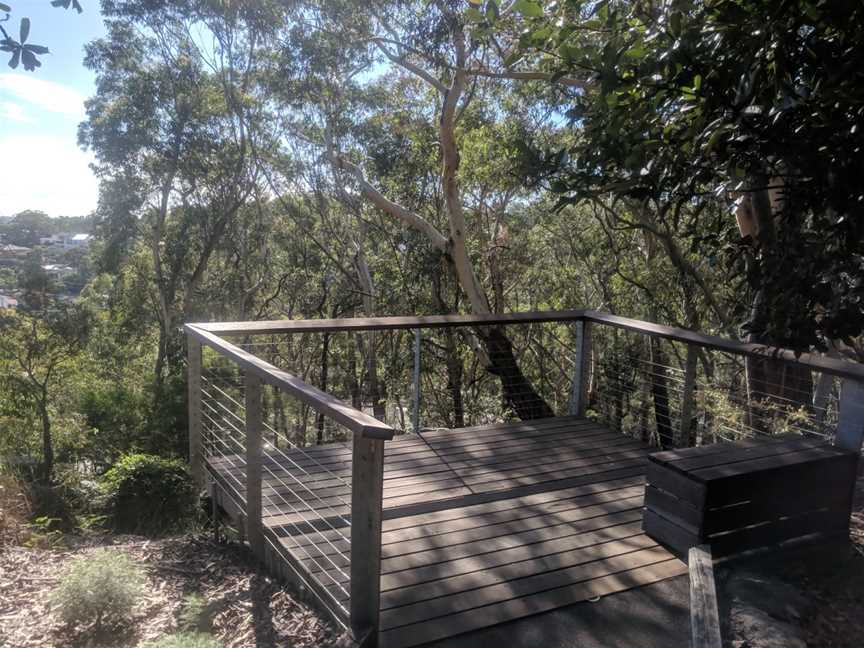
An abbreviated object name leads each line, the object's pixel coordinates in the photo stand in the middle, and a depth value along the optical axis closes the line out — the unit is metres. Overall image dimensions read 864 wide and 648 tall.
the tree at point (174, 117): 14.88
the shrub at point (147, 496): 5.17
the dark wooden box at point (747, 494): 2.83
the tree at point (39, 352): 12.74
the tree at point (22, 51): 2.16
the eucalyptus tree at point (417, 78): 9.10
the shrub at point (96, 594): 2.84
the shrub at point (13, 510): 4.11
